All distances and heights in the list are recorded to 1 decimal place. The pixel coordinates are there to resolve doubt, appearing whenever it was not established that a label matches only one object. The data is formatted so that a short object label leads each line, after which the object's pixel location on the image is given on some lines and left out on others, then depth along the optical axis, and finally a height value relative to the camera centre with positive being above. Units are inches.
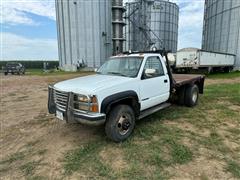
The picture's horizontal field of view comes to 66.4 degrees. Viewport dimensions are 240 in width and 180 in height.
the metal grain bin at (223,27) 887.1 +185.1
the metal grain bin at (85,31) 1064.8 +188.5
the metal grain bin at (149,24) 1175.6 +253.8
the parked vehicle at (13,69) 1032.2 -36.8
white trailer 601.9 +12.1
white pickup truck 139.1 -26.4
